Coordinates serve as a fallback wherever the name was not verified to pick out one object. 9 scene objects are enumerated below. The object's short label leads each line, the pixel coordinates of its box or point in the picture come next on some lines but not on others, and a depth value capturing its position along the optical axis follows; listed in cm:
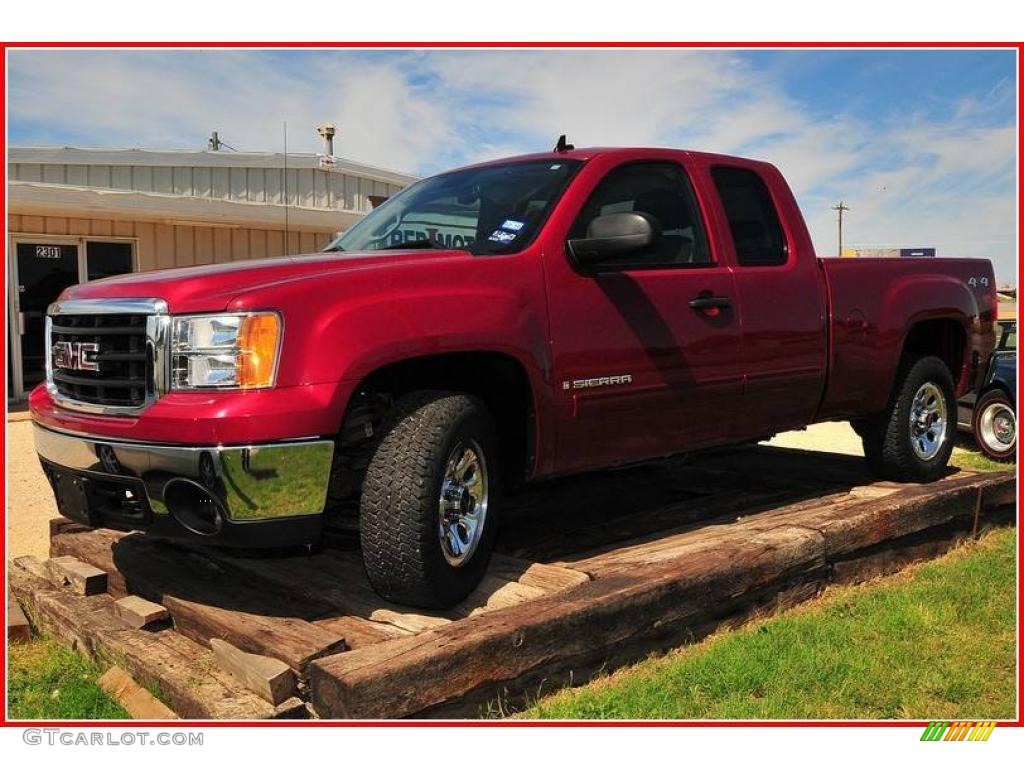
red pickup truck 305
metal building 1145
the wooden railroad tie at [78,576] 409
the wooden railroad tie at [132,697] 312
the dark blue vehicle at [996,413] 913
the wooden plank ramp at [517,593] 298
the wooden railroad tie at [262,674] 293
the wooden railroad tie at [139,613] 362
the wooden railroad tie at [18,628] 394
